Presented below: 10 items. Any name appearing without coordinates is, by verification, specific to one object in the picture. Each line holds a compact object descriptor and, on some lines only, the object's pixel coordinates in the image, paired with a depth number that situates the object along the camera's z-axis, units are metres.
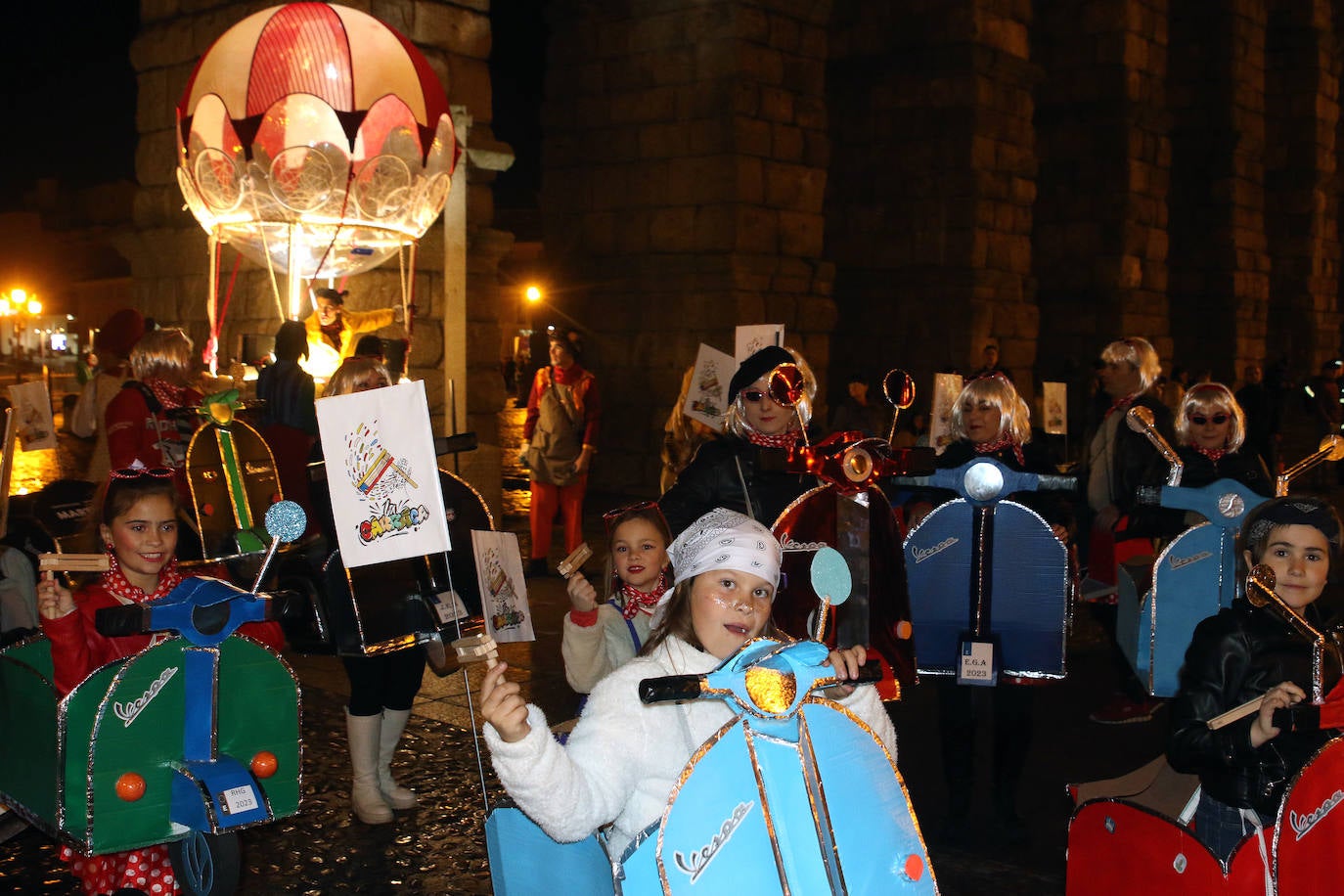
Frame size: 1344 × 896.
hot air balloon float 6.71
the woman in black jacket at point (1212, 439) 5.65
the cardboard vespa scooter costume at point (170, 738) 3.44
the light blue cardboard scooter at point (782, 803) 2.31
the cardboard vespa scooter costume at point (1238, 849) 2.95
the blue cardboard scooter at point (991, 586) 4.69
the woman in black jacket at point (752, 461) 4.72
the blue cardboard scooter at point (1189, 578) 4.66
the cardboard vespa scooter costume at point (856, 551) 4.43
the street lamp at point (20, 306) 41.97
